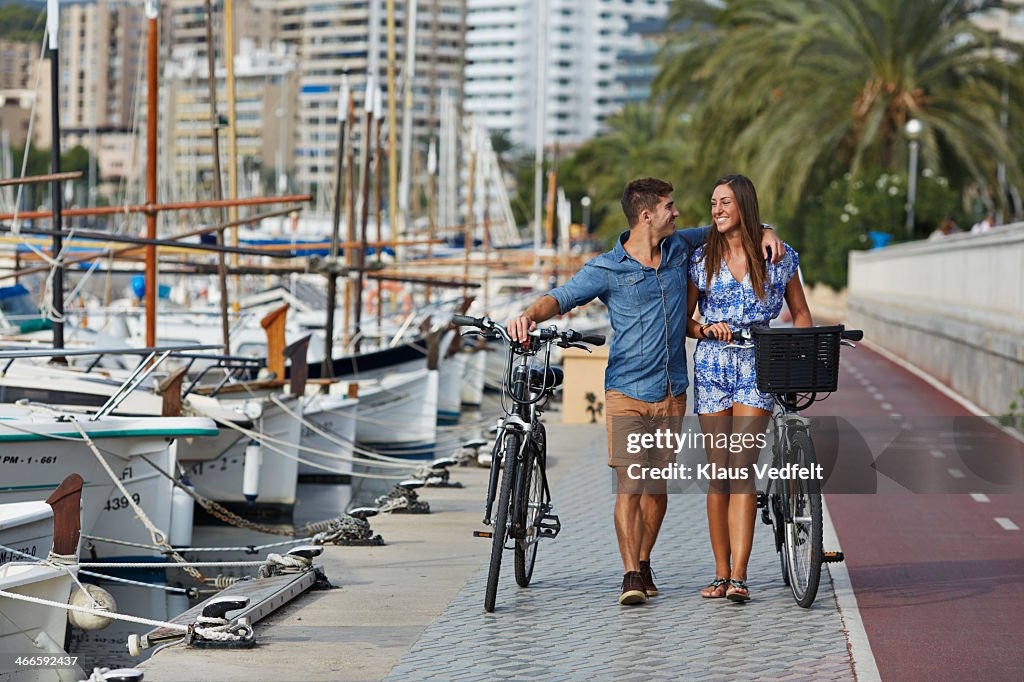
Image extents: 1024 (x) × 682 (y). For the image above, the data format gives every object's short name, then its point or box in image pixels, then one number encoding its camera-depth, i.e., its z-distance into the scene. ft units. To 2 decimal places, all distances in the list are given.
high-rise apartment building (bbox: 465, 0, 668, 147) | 644.69
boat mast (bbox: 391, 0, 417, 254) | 145.48
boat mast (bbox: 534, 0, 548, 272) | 182.66
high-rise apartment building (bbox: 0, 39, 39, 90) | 628.69
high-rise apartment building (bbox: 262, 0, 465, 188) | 528.22
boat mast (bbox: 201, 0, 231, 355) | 68.28
